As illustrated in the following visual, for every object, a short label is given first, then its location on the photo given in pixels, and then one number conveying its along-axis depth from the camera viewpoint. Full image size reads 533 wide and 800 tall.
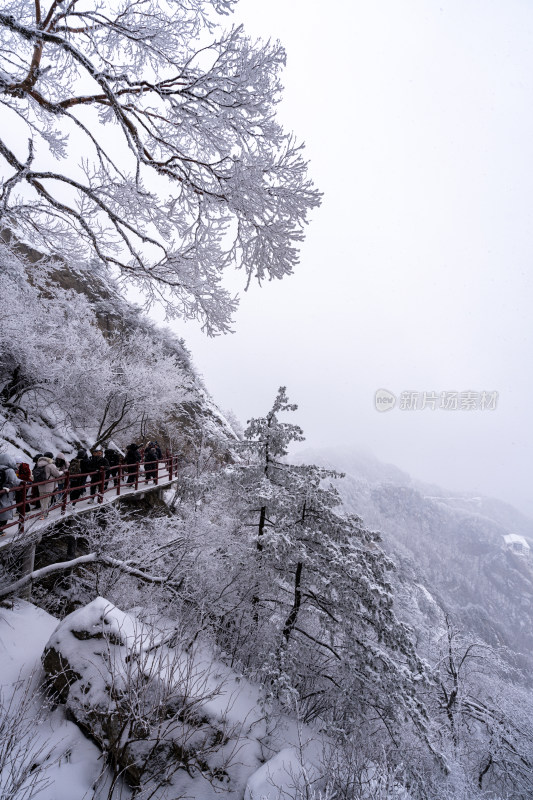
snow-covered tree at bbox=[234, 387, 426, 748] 6.59
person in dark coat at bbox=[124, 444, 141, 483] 14.89
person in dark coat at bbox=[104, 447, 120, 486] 13.87
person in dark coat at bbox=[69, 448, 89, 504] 10.99
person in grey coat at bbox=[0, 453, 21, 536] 7.15
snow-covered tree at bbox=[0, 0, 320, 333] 3.79
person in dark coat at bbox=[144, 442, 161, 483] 16.38
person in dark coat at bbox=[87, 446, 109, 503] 11.90
